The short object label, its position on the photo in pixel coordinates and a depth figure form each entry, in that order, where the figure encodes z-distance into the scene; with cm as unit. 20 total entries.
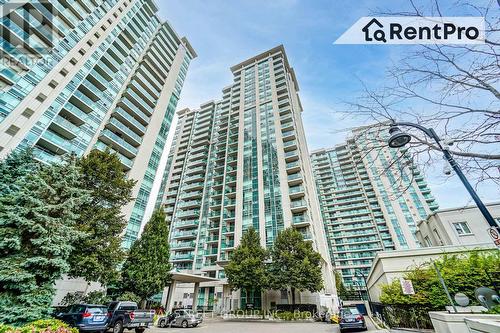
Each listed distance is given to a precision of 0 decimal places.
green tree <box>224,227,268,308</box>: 2586
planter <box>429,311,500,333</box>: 568
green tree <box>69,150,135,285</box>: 1450
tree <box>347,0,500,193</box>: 451
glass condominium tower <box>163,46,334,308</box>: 3619
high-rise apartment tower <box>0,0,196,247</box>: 2225
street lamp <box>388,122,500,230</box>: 512
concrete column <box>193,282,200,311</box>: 2848
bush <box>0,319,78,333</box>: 611
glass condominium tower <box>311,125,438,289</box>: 5944
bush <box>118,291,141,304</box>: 1900
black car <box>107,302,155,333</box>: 1258
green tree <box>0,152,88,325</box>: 926
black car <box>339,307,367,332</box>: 1350
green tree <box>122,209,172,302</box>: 2047
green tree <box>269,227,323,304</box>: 2473
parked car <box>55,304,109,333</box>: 1081
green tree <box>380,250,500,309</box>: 1084
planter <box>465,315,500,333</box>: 380
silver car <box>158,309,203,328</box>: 1819
